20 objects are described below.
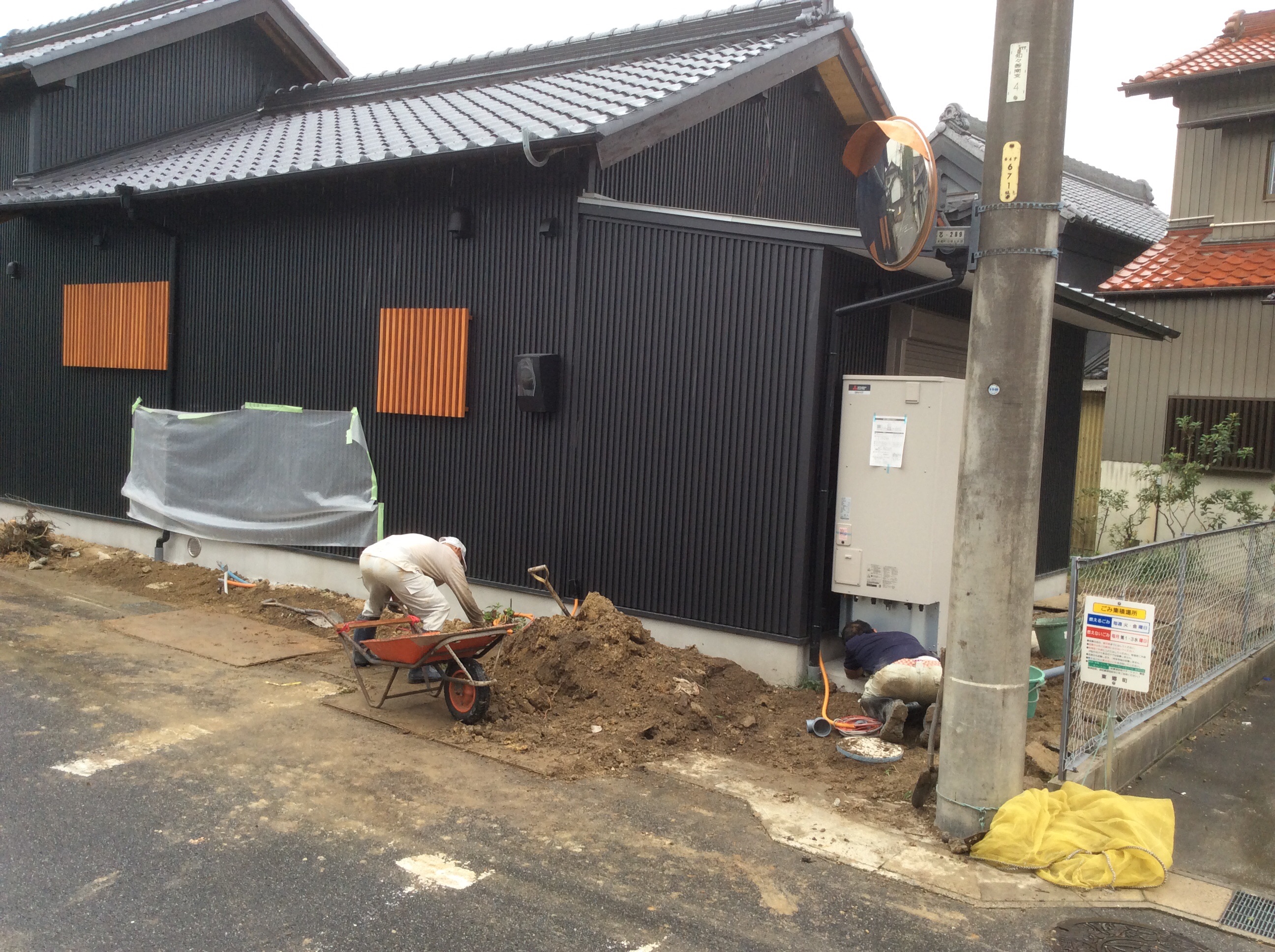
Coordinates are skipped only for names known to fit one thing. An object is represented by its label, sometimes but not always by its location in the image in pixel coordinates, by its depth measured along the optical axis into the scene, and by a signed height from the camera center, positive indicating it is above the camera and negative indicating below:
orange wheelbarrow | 6.85 -1.65
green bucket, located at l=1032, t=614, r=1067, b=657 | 8.88 -1.52
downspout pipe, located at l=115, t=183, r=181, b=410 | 12.38 +1.33
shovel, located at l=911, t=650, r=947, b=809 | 5.92 -1.94
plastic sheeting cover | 10.95 -0.75
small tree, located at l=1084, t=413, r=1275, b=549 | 13.77 -0.38
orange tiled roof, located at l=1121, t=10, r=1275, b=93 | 15.20 +6.50
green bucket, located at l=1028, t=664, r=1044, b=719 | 6.74 -1.48
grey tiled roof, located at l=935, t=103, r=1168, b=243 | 20.34 +6.33
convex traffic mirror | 5.76 +1.58
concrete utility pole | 5.40 +0.27
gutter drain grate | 4.81 -2.14
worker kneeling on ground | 6.95 -1.57
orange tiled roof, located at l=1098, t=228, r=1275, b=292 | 14.45 +3.00
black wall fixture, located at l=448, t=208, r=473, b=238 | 9.77 +1.92
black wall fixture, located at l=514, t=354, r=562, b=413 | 9.10 +0.42
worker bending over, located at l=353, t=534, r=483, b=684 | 7.75 -1.17
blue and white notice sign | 5.63 -1.00
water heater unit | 7.80 -0.29
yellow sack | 5.13 -1.93
